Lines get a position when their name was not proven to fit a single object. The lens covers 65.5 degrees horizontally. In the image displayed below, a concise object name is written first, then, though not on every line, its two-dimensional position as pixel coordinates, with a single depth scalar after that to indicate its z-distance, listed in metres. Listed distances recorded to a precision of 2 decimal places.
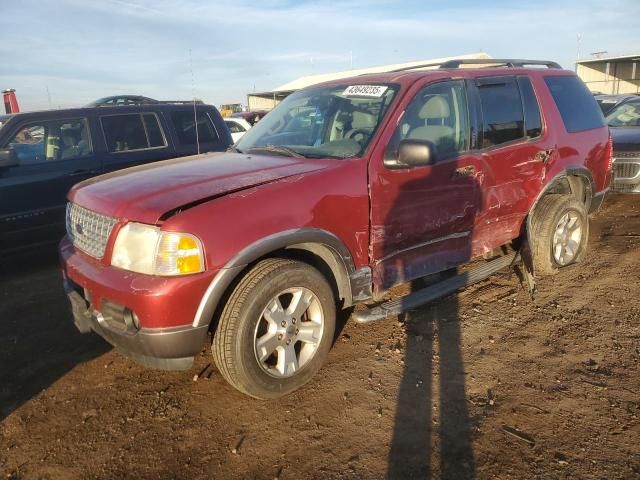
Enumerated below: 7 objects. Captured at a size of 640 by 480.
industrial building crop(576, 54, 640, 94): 31.97
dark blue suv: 5.34
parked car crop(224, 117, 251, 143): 12.59
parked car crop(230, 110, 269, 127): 14.35
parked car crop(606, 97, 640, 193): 7.48
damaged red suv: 2.65
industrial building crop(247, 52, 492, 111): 41.62
